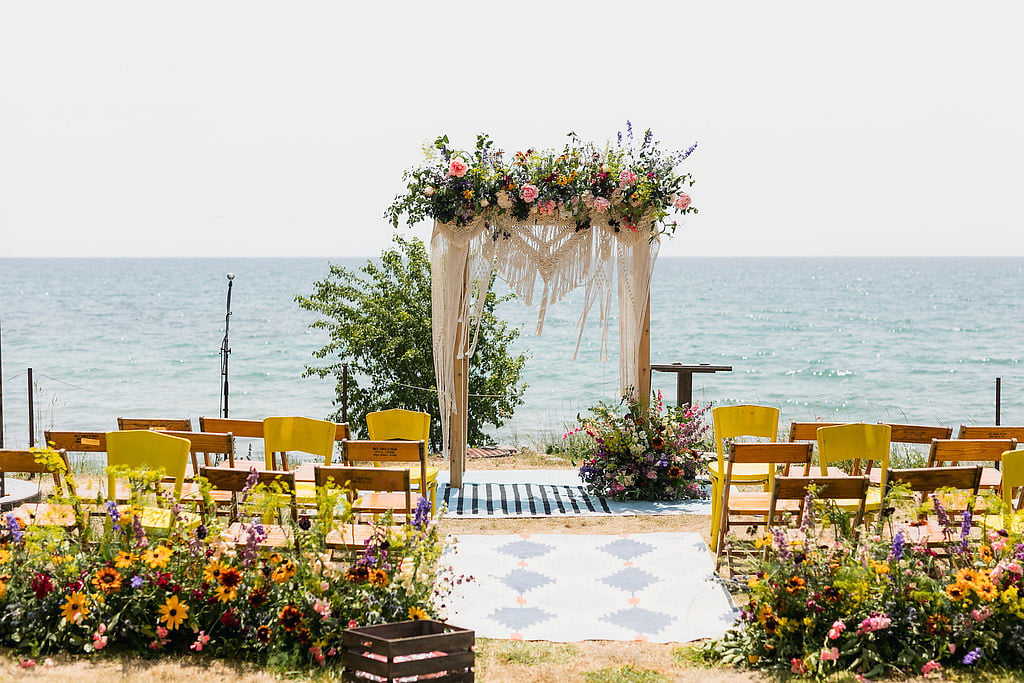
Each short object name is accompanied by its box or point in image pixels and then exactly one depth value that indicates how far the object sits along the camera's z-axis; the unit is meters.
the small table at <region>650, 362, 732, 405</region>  9.02
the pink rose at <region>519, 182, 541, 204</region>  7.35
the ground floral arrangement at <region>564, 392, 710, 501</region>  7.61
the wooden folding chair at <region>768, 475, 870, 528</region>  4.85
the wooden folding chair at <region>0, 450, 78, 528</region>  4.73
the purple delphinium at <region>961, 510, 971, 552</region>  4.32
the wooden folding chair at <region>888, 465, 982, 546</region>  4.85
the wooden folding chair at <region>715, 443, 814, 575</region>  5.62
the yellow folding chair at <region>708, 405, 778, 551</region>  6.56
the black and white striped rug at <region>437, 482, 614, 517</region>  7.24
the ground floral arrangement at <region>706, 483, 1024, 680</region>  4.01
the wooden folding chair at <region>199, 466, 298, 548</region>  4.63
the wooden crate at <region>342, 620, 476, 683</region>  3.70
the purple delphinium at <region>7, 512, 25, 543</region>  4.34
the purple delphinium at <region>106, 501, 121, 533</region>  4.42
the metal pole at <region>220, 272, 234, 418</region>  10.05
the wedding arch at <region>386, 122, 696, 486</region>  7.48
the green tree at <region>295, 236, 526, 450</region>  11.99
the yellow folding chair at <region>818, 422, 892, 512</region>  5.87
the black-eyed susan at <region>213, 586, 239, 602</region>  4.05
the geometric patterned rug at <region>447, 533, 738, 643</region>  4.83
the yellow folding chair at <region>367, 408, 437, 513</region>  6.90
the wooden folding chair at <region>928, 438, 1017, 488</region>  5.76
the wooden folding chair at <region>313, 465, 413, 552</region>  4.84
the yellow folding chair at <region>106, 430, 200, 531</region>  5.16
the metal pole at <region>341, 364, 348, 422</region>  9.57
